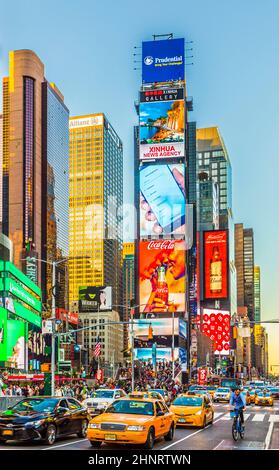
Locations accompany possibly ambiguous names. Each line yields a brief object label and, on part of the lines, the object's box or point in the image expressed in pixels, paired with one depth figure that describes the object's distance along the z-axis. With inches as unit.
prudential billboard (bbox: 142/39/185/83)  6786.4
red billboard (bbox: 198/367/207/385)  4672.7
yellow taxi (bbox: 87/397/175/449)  749.3
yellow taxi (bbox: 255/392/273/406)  2105.1
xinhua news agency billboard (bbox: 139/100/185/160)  6579.7
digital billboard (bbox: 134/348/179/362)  6205.7
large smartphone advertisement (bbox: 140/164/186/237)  6530.5
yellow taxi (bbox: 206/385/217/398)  2428.2
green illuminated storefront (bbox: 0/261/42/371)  3762.8
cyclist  929.5
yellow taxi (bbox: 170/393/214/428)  1096.2
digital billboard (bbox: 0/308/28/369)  3683.6
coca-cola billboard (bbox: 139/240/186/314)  6525.6
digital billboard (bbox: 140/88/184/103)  6707.7
